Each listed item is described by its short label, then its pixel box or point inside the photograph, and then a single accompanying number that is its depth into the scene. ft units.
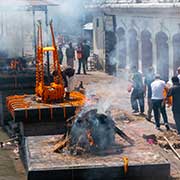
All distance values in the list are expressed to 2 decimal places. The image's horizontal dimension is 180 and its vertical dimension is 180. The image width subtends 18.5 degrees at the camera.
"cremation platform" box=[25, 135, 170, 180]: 31.12
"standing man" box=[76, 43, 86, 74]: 79.62
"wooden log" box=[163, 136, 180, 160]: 36.92
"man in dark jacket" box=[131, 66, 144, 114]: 49.83
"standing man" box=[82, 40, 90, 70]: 79.03
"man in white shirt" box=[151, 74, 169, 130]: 44.19
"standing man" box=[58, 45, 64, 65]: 81.43
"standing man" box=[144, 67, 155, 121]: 47.75
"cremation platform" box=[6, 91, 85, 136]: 42.42
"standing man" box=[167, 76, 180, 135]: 41.96
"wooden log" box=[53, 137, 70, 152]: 34.35
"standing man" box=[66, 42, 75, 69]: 81.00
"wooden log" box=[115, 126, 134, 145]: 35.79
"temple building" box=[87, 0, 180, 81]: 58.65
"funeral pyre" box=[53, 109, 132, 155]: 33.76
